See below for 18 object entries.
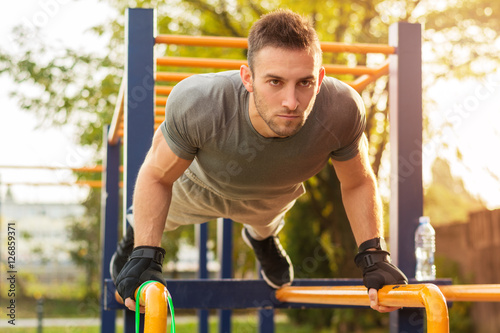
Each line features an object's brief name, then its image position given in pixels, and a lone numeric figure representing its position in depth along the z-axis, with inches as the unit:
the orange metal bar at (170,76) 115.3
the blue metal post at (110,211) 180.9
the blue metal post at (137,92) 99.8
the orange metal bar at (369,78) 120.9
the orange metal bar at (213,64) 114.0
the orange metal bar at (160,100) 159.1
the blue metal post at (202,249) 217.0
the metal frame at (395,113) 100.6
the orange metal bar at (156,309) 54.0
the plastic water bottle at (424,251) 109.0
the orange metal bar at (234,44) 104.7
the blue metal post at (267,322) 184.0
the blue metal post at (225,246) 201.3
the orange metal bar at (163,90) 137.3
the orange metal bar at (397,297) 55.4
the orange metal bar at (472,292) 73.3
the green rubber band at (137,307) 52.5
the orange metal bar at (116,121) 139.1
